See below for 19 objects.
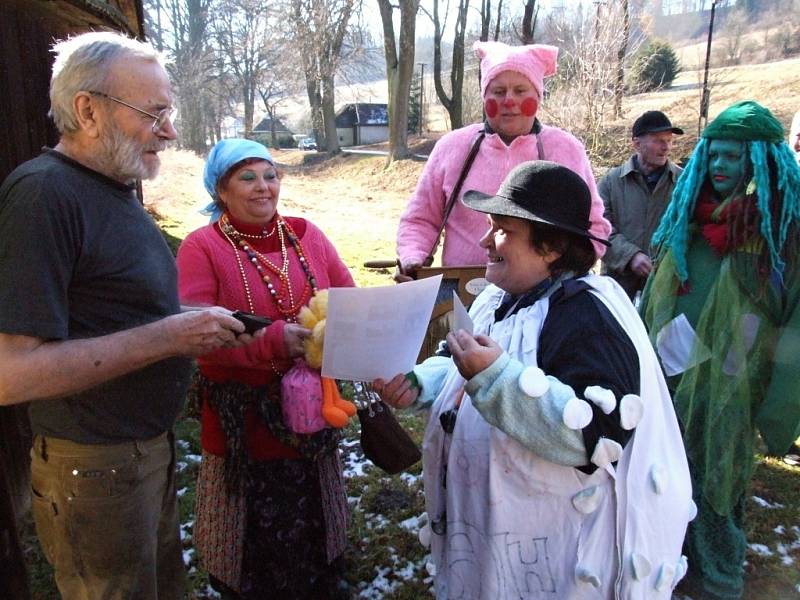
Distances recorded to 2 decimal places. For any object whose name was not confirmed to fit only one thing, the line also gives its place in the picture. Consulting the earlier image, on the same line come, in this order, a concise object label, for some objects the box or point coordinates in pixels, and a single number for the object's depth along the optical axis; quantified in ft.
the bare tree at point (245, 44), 105.60
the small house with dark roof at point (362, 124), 132.05
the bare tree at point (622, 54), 45.89
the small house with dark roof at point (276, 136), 135.48
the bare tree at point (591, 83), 45.83
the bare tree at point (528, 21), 61.16
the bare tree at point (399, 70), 64.59
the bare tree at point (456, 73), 72.33
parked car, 125.90
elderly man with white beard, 4.84
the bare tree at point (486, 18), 73.72
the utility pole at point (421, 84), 100.63
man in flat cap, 13.38
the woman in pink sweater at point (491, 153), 9.25
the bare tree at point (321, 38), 78.74
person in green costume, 8.57
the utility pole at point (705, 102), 39.20
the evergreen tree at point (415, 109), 100.01
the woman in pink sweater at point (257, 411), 7.49
